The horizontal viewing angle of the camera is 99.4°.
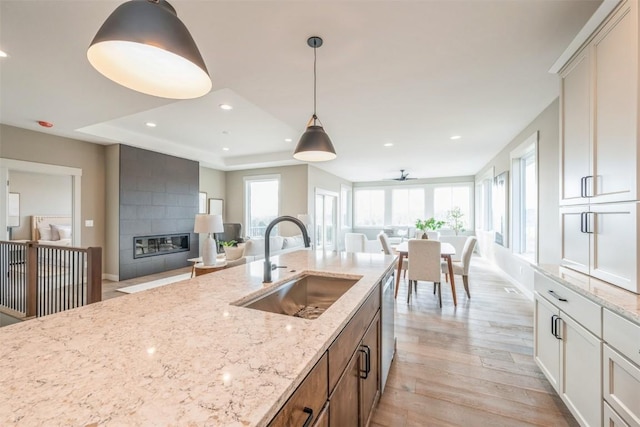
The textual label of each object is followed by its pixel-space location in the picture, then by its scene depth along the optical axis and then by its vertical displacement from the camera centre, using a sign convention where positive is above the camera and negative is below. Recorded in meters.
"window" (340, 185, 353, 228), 9.53 +0.29
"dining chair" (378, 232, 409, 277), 4.72 -0.53
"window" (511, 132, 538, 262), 4.10 +0.25
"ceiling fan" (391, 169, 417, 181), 7.42 +1.04
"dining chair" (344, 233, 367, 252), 6.07 -0.65
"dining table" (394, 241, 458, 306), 3.79 -0.61
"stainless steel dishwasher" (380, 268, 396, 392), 1.82 -0.80
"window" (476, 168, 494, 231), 6.86 +0.36
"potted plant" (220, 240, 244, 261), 4.33 -0.63
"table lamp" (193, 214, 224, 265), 3.57 -0.19
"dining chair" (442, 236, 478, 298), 3.99 -0.76
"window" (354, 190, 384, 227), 10.27 +0.22
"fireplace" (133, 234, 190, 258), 5.43 -0.69
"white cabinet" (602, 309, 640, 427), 1.12 -0.69
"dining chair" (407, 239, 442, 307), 3.71 -0.67
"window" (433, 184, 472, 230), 9.05 +0.43
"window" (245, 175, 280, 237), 7.54 +0.29
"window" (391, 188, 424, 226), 9.70 +0.28
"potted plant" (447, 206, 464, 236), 8.98 -0.17
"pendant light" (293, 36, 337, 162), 2.09 +0.57
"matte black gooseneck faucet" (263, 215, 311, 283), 1.58 -0.16
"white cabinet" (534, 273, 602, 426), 1.37 -0.79
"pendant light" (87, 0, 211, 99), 0.92 +0.62
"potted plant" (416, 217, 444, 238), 5.76 -0.24
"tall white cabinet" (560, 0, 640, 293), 1.41 +0.37
